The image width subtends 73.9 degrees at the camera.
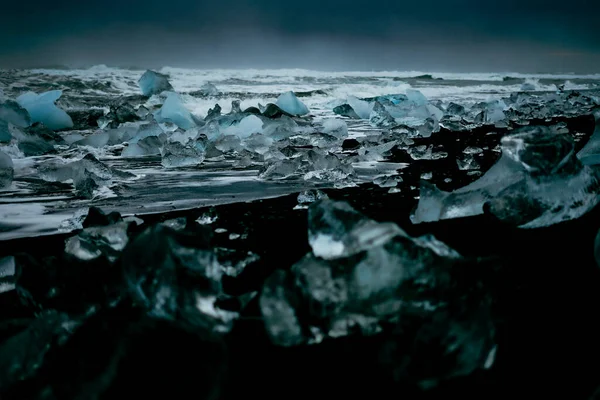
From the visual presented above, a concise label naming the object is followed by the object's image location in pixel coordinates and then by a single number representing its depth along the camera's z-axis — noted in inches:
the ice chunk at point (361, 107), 218.5
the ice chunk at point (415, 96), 241.9
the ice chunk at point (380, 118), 188.5
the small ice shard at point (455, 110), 213.6
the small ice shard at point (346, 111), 220.2
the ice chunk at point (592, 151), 61.7
